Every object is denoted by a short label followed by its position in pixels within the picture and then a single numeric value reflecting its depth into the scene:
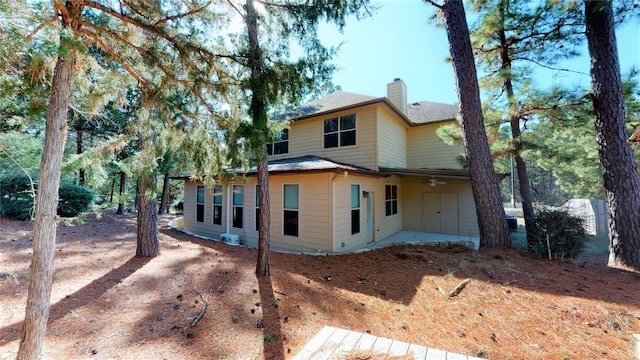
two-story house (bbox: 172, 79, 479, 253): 7.66
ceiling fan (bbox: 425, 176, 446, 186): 10.10
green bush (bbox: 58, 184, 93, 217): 11.99
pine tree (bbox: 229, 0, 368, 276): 4.02
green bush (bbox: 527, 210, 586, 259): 6.13
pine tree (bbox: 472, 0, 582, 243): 6.71
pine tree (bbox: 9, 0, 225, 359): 2.53
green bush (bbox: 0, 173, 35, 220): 10.29
